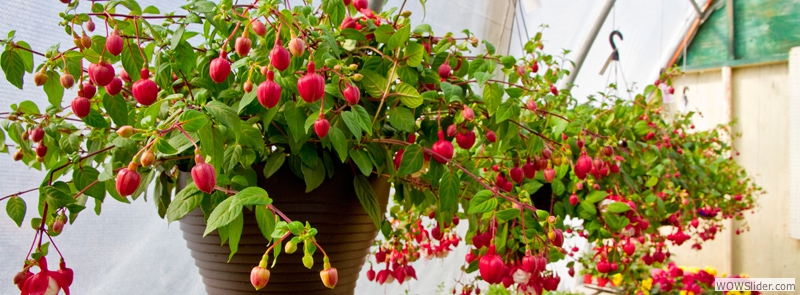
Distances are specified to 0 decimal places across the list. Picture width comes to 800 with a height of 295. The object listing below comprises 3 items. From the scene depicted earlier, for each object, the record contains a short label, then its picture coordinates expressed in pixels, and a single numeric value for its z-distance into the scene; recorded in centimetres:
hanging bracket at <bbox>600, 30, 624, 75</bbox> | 179
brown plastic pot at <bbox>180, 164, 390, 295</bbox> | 46
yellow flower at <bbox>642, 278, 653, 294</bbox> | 229
